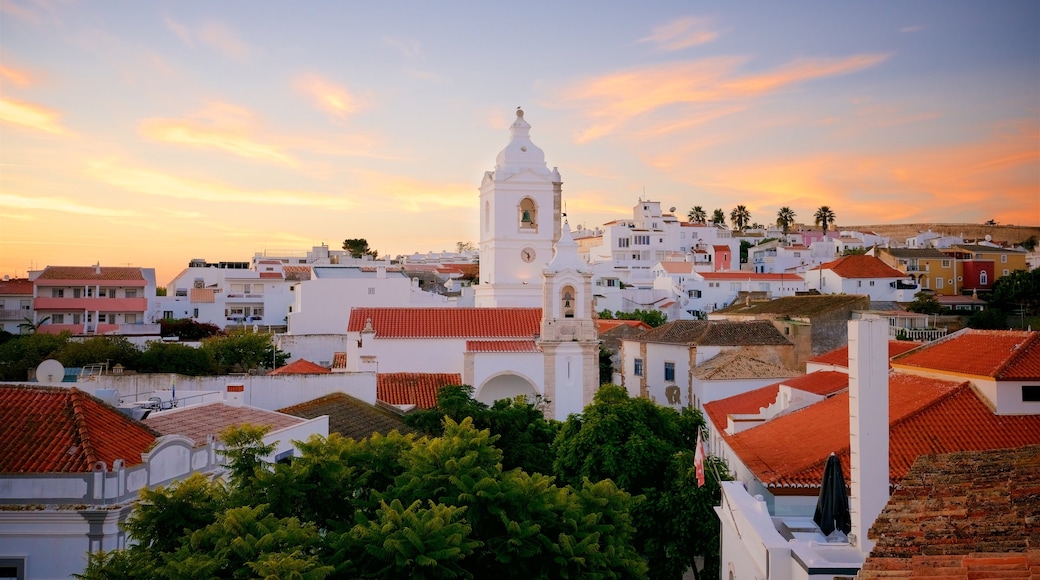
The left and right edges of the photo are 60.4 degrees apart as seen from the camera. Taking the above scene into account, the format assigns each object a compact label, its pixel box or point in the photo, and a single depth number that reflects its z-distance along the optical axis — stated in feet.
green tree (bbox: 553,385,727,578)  71.05
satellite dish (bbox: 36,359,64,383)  71.51
